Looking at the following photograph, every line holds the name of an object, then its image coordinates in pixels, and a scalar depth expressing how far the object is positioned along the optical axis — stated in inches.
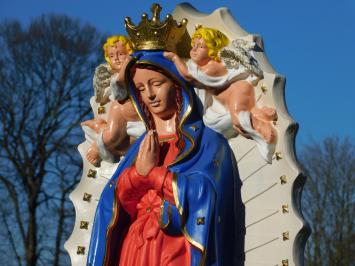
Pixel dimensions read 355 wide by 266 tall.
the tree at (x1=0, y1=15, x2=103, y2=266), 741.9
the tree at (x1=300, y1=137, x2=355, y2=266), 831.7
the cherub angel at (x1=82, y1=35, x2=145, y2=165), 311.4
